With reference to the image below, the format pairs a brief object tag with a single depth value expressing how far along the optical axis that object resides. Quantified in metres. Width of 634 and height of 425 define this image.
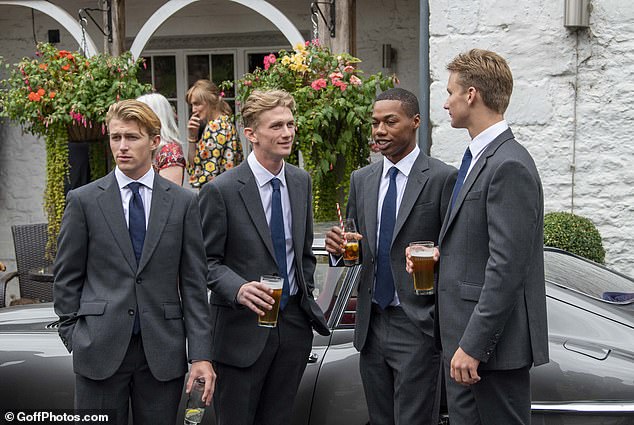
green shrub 6.38
